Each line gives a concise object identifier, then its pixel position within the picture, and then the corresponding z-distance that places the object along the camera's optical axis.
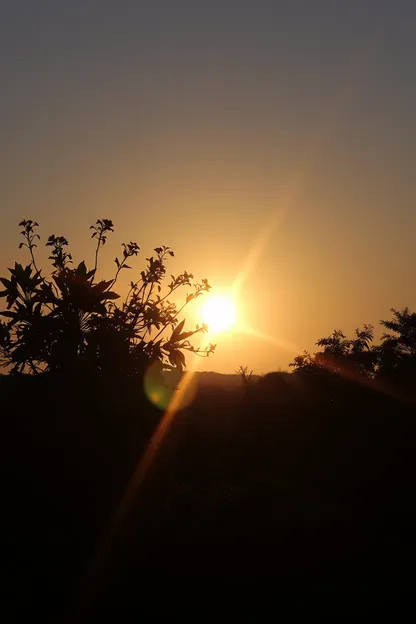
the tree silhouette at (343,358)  28.72
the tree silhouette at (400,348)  29.08
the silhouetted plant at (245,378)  23.06
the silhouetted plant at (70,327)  16.16
